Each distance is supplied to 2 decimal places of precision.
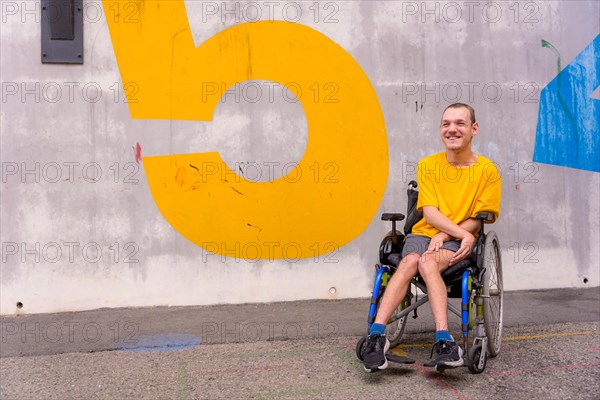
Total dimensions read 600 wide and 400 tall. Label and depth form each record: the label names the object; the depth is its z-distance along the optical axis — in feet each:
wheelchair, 10.59
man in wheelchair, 10.71
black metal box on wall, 15.83
